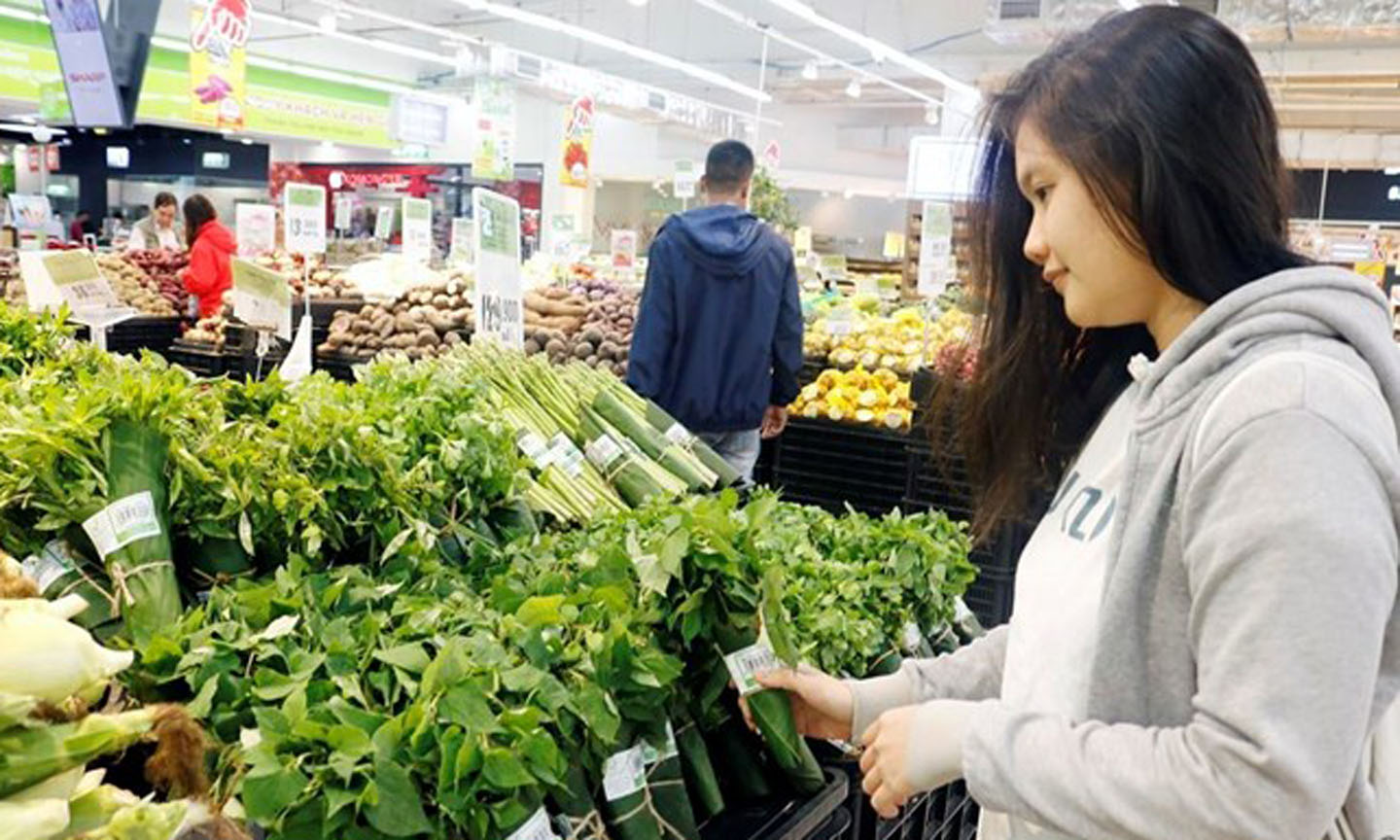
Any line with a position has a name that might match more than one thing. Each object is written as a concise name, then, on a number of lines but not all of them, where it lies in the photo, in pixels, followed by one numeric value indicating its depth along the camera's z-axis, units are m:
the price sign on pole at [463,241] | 7.75
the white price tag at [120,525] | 1.42
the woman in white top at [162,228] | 9.99
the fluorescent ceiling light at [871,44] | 12.15
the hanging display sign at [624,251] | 9.33
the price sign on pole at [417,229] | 7.70
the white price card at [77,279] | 3.32
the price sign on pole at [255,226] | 6.27
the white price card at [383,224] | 10.23
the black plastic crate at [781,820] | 1.40
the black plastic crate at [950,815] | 1.83
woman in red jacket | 6.69
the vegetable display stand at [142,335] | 6.29
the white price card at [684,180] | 9.98
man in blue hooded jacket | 4.16
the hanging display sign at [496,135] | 11.26
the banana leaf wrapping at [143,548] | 1.41
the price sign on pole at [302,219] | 5.12
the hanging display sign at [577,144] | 11.16
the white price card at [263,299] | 3.29
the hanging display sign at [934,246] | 4.84
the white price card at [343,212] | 14.25
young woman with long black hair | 0.90
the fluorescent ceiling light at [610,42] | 12.95
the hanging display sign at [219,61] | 9.26
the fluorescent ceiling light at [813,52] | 13.52
